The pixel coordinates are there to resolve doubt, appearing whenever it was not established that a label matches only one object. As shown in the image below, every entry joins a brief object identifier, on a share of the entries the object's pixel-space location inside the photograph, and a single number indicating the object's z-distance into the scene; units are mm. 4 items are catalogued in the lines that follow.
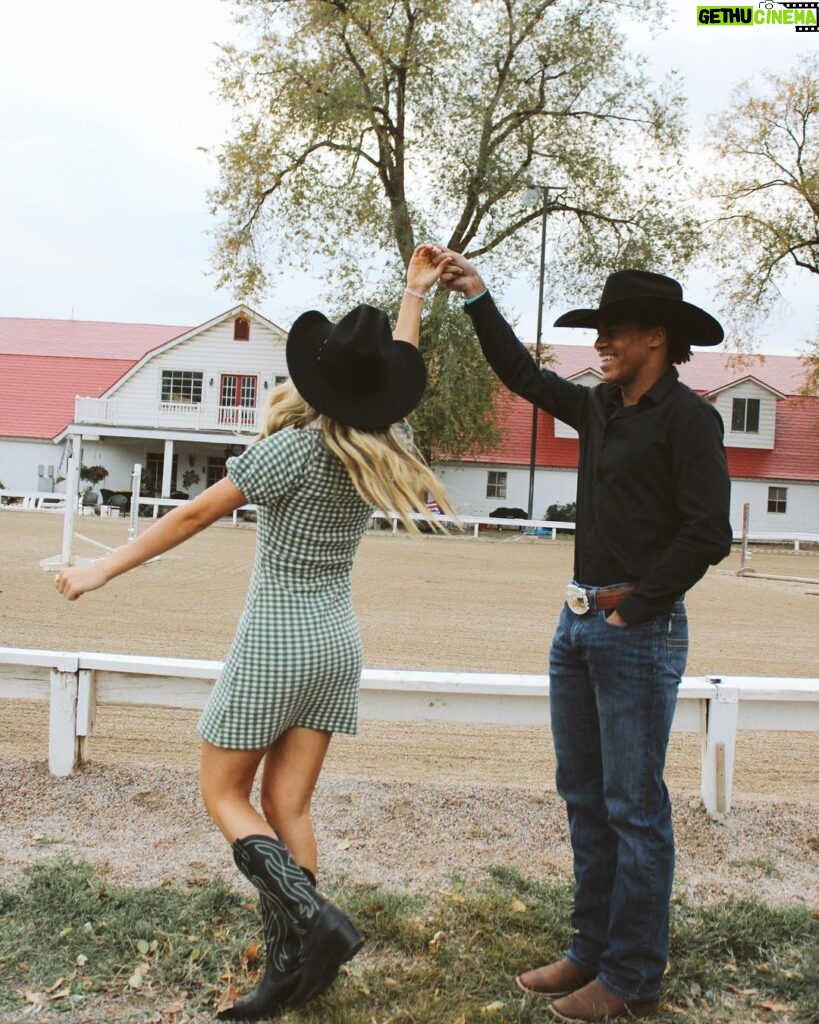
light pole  29016
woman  2471
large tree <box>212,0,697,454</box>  28359
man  2586
